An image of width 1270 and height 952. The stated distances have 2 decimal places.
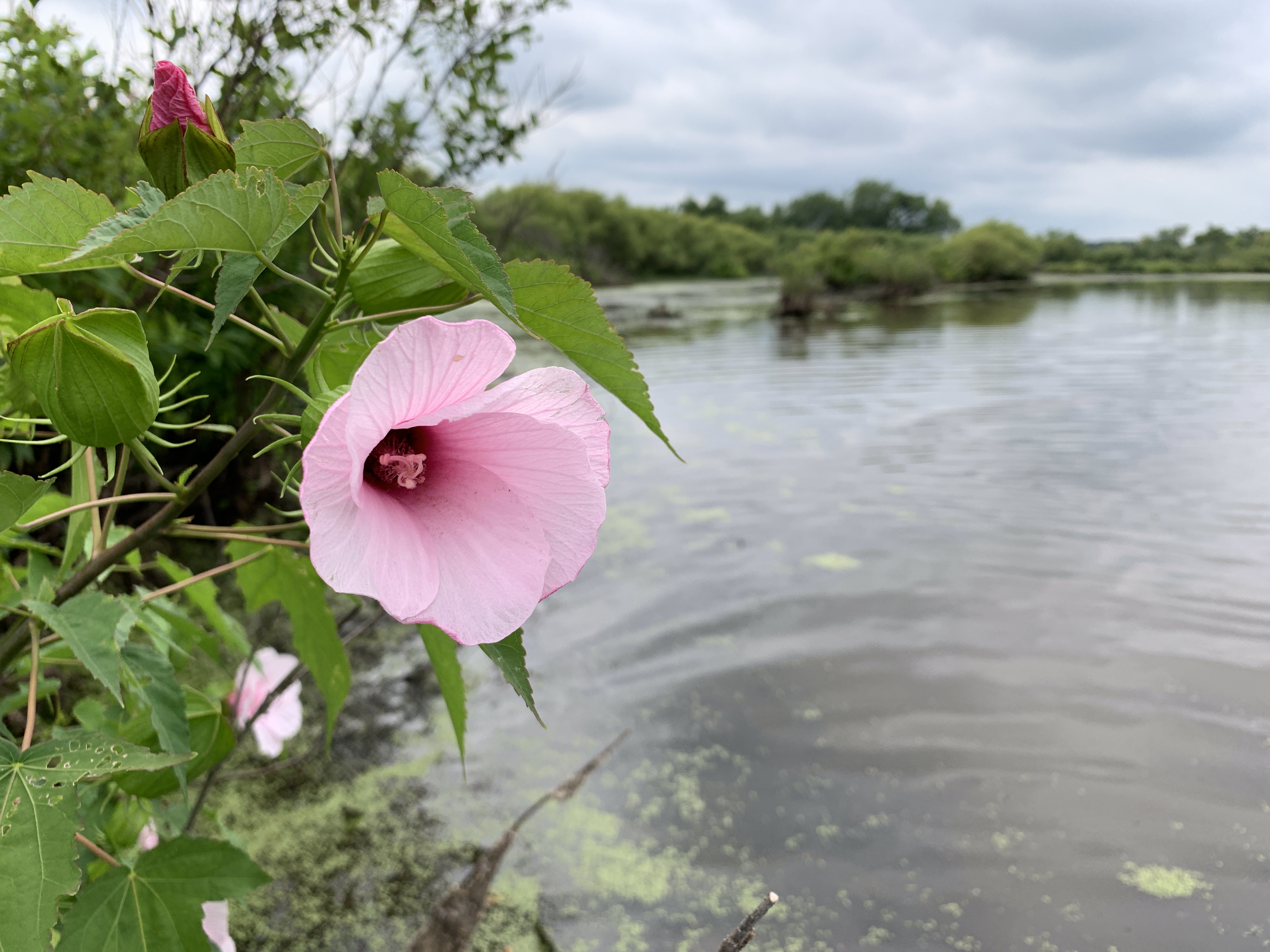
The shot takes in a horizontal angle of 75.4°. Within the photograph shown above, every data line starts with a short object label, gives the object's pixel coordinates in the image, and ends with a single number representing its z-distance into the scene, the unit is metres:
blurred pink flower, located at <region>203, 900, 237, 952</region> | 0.79
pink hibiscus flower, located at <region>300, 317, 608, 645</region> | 0.34
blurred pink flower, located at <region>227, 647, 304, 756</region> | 1.23
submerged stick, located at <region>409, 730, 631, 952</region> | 1.50
